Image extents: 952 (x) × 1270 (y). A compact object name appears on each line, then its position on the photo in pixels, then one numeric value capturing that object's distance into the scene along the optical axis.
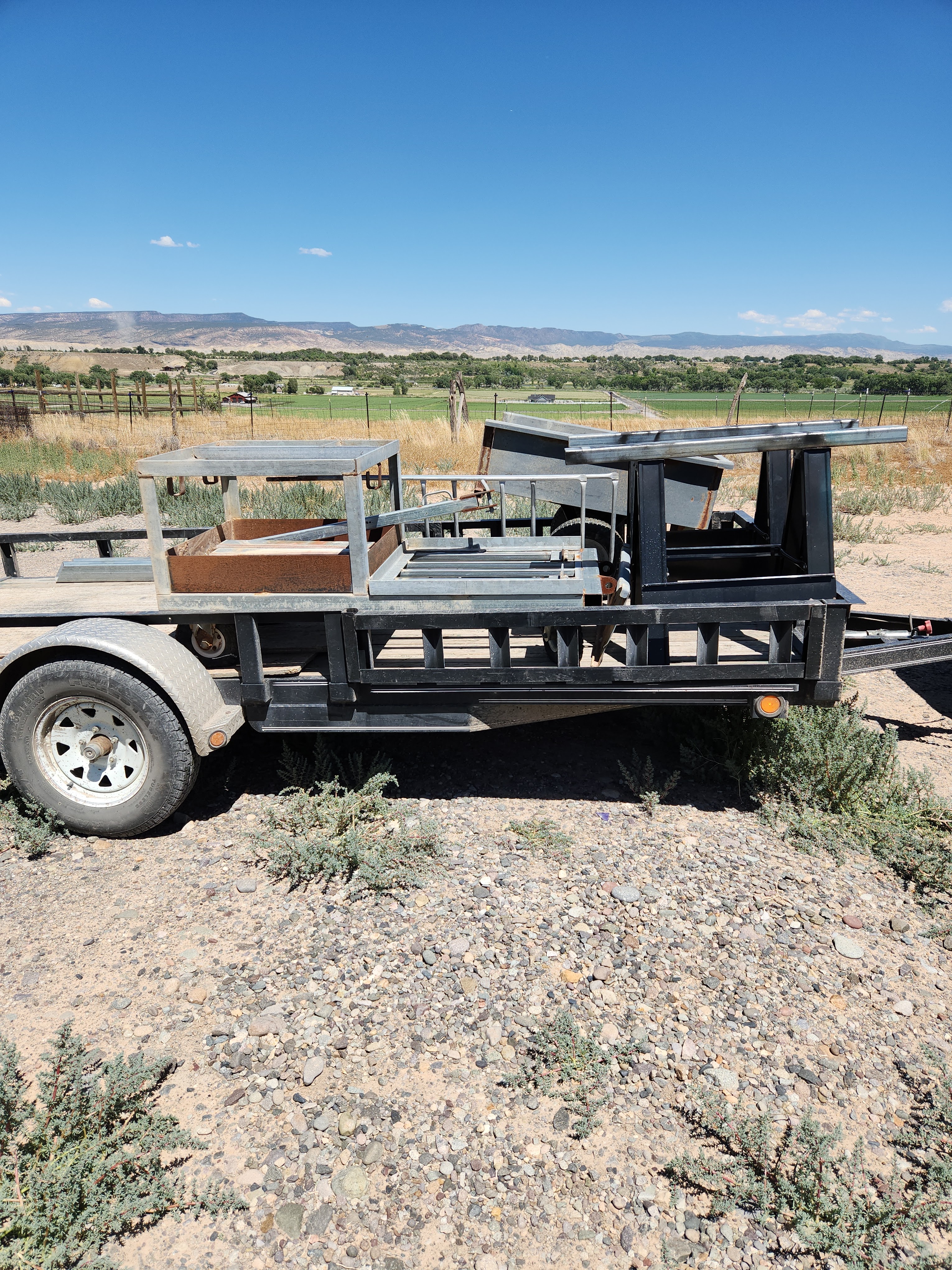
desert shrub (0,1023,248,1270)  2.11
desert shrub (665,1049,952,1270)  2.10
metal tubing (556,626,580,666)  3.71
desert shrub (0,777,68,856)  3.85
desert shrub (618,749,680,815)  4.18
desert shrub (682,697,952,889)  3.82
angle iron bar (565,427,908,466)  3.44
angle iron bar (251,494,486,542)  4.04
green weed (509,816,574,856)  3.88
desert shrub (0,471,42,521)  13.81
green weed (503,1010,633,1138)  2.54
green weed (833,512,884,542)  11.13
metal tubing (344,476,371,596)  3.58
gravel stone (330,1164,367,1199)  2.28
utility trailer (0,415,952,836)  3.63
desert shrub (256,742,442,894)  3.66
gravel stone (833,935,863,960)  3.19
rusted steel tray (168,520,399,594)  3.72
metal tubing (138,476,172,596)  3.70
